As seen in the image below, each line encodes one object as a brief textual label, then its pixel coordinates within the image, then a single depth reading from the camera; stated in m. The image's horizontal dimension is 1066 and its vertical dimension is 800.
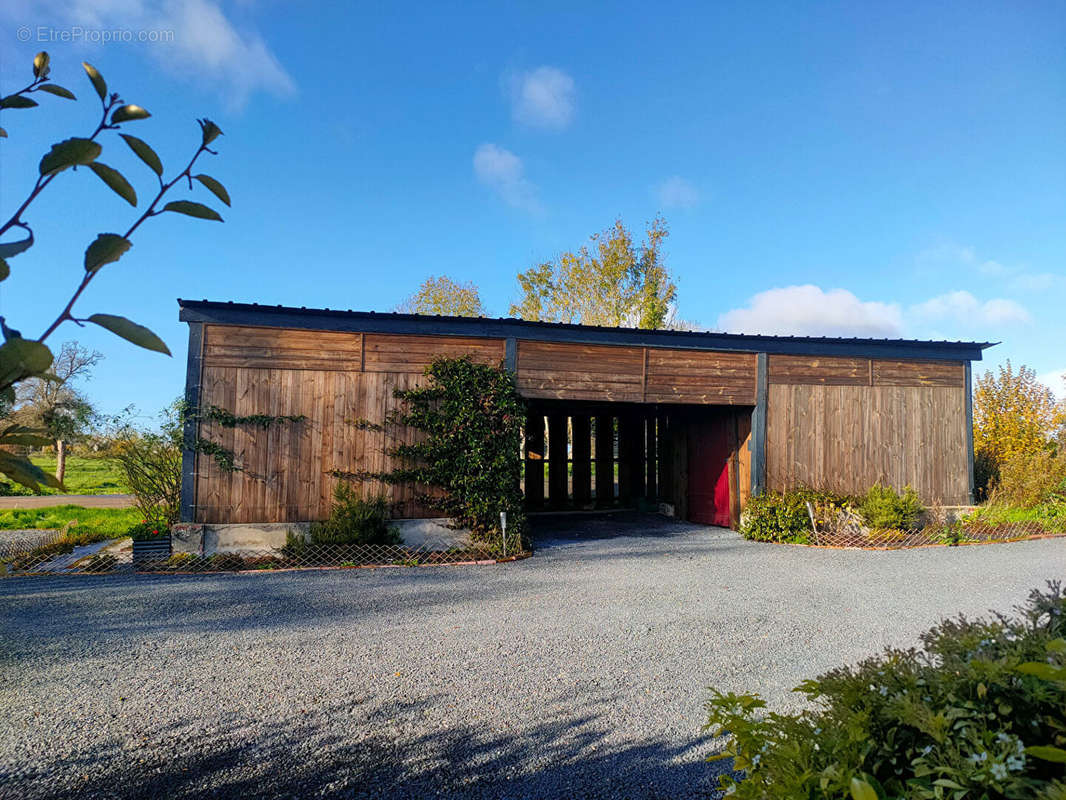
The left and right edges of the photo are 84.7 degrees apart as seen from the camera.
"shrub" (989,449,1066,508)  11.46
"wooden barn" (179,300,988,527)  8.30
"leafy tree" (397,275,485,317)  22.70
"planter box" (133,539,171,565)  7.63
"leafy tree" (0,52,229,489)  0.61
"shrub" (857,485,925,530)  9.73
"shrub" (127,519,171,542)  7.82
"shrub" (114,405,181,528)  8.66
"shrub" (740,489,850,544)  9.88
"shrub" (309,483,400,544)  8.10
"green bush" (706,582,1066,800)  1.22
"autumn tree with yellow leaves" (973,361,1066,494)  13.40
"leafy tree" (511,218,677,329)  19.95
